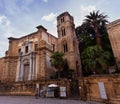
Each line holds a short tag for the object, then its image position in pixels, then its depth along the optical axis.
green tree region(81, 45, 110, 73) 18.65
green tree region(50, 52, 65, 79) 21.81
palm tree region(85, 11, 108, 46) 24.22
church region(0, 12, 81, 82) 24.70
